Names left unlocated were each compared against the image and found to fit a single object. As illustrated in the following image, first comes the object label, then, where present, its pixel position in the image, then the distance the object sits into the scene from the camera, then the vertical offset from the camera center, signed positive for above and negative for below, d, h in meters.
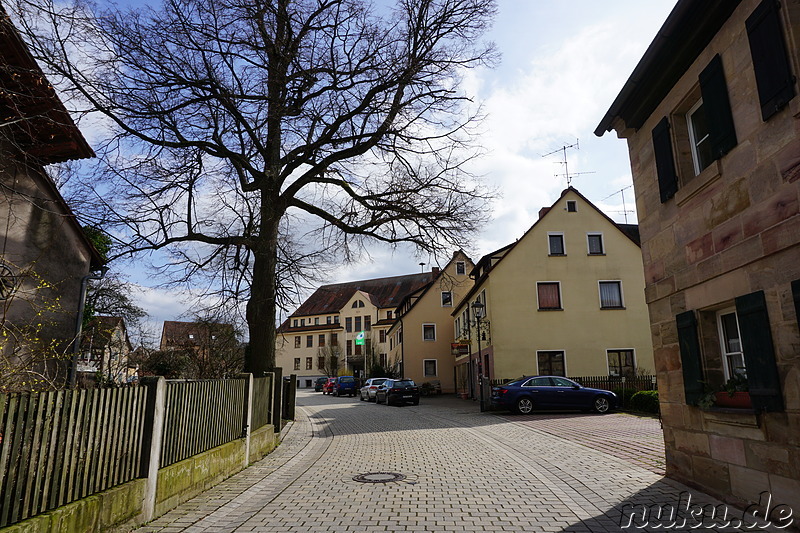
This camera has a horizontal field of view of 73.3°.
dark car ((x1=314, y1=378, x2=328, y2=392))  63.79 -0.37
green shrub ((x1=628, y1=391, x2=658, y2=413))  19.02 -0.92
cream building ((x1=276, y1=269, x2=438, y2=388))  71.81 +7.71
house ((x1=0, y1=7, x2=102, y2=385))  10.35 +3.54
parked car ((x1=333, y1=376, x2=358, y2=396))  47.78 -0.53
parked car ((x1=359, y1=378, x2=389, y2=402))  36.75 -0.61
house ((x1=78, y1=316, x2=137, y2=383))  15.96 +1.47
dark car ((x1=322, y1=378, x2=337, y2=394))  53.47 -0.52
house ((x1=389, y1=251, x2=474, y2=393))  48.25 +3.76
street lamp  23.72 +3.03
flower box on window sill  6.24 -0.29
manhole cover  8.56 -1.55
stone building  5.46 +1.69
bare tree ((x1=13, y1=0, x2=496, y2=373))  12.27 +6.35
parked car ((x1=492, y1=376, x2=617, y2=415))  20.50 -0.70
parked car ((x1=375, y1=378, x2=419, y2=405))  31.22 -0.70
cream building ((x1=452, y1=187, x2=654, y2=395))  28.11 +4.03
